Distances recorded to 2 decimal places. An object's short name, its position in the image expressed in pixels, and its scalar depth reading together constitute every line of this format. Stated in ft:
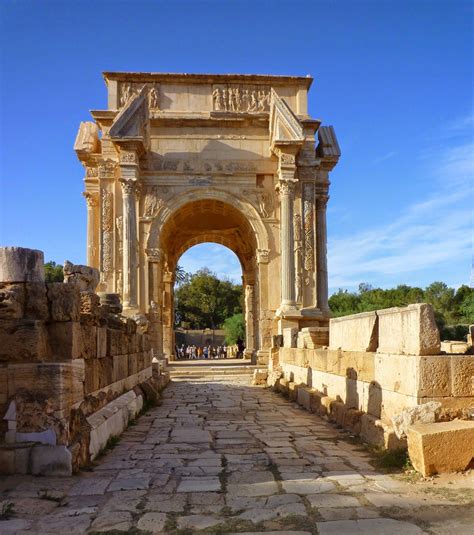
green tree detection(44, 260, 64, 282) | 139.74
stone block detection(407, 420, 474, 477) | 15.84
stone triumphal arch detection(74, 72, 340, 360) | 57.93
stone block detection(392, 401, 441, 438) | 17.20
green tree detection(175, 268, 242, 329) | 176.35
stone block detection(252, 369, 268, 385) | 50.16
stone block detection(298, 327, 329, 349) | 39.04
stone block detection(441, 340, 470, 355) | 28.14
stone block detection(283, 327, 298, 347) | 47.39
